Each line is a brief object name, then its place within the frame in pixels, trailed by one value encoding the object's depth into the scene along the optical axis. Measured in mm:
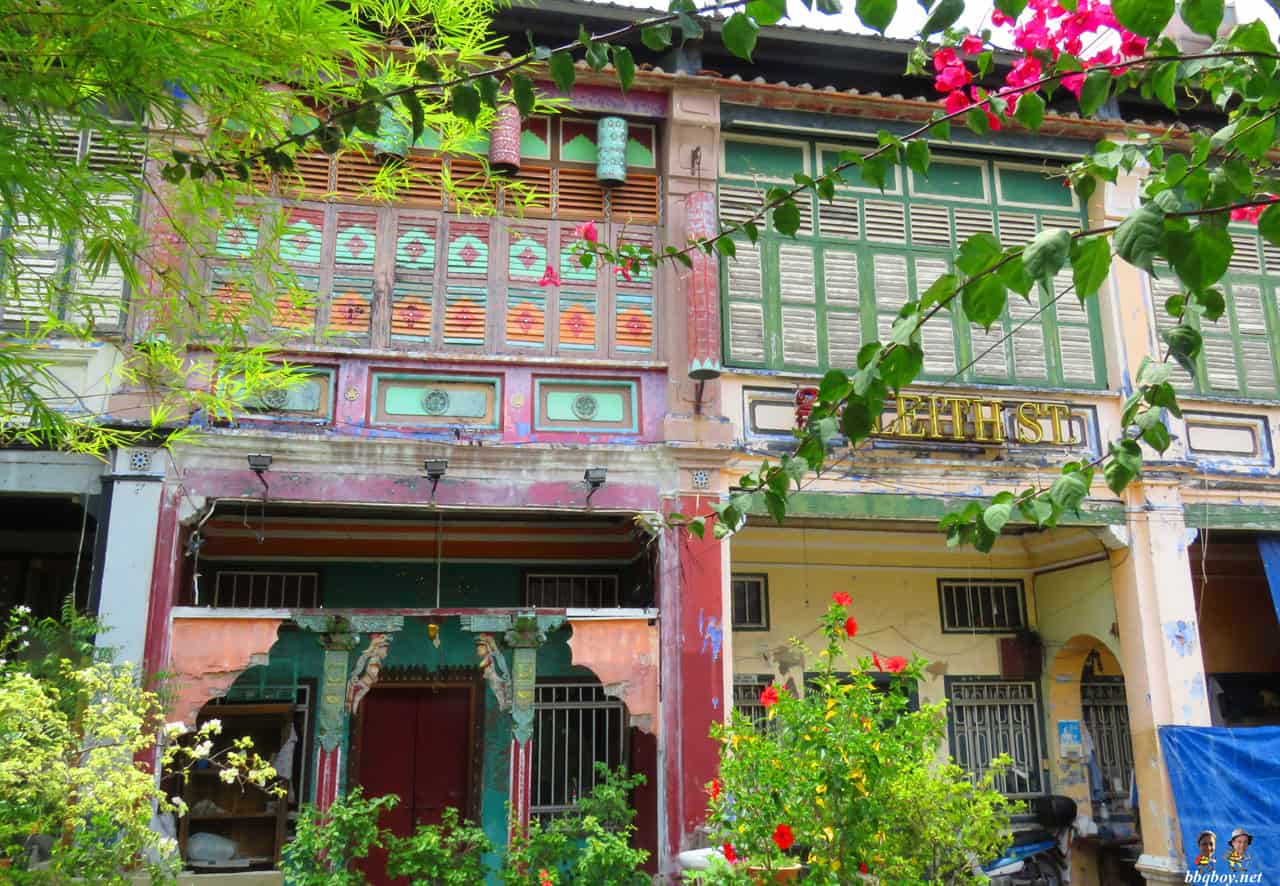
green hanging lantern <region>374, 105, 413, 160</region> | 7837
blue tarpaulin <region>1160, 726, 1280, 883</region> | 8734
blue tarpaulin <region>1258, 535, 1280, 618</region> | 10062
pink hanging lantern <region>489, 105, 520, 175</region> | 9078
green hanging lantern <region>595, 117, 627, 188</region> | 9398
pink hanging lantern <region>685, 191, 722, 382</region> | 8930
